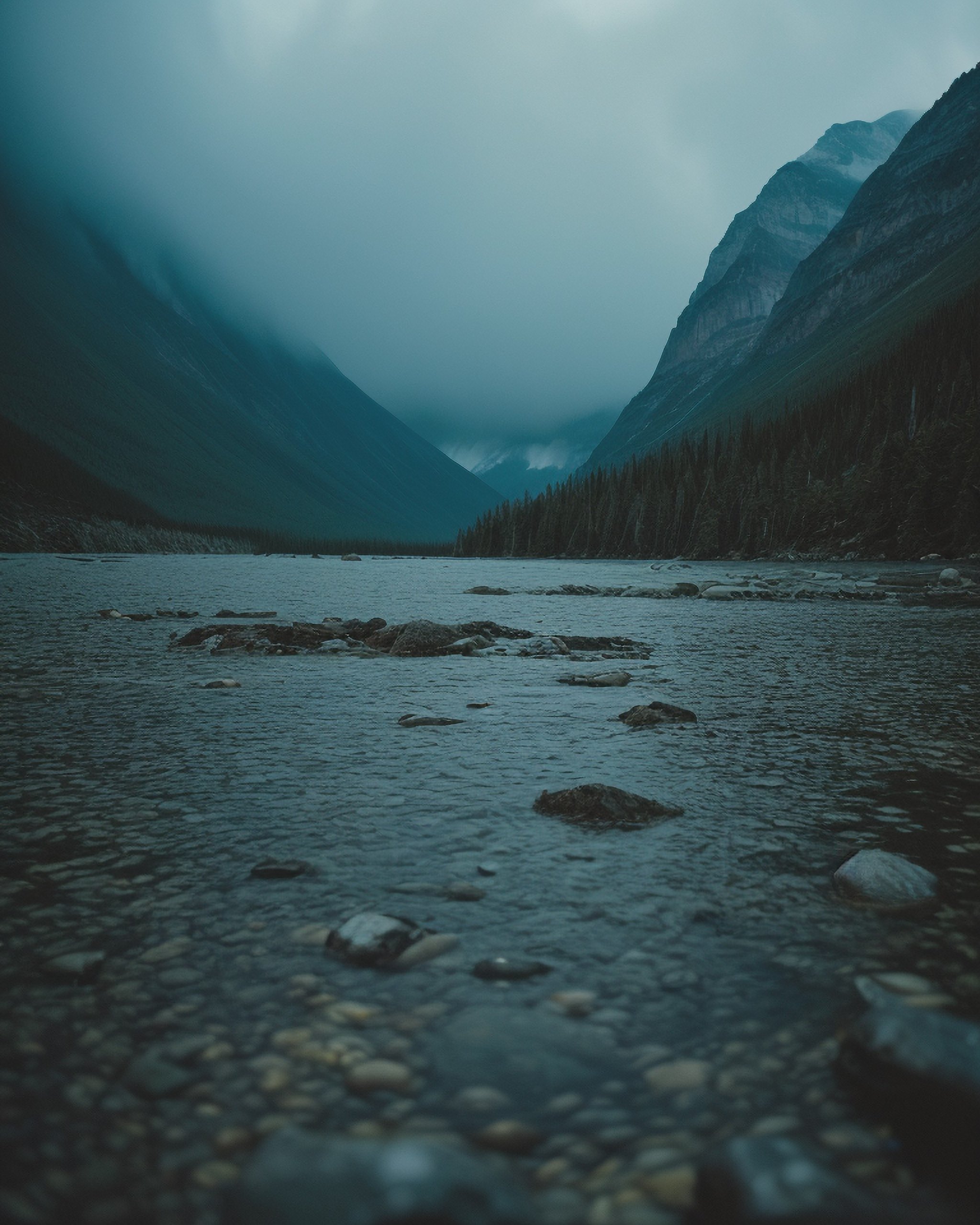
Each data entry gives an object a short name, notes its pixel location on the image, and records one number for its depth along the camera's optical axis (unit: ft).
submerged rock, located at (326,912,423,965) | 10.89
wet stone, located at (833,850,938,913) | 12.57
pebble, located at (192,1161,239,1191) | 6.62
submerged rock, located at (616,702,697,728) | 27.04
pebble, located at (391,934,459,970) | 10.87
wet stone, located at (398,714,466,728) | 26.99
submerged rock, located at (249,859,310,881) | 13.70
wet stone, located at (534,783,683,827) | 17.19
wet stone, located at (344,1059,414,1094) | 8.11
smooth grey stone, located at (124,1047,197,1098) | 8.00
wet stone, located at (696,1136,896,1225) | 5.73
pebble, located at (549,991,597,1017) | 9.65
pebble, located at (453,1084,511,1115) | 7.77
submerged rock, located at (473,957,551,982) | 10.53
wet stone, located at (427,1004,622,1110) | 8.18
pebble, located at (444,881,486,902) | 13.08
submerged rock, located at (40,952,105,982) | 10.24
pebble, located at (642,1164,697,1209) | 6.39
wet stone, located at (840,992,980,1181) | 7.02
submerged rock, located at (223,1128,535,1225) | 5.75
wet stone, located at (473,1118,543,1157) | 7.15
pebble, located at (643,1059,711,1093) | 8.19
